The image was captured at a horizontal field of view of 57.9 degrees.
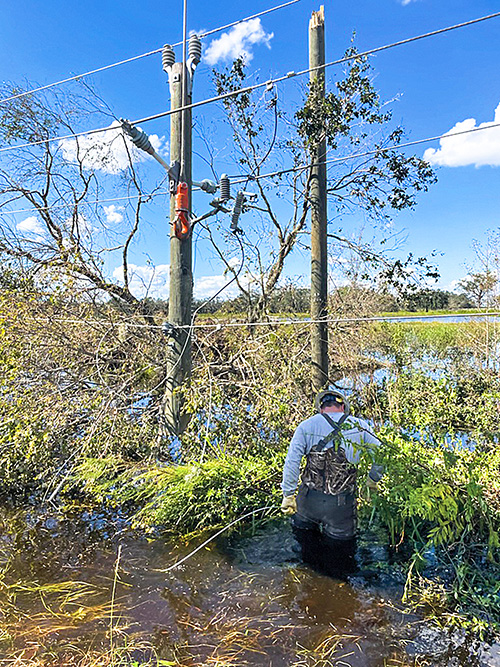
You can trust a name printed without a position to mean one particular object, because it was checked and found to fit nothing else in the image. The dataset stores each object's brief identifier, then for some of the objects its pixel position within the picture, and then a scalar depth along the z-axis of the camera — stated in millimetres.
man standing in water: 3693
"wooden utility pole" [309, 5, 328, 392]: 5094
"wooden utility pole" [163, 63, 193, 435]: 5078
